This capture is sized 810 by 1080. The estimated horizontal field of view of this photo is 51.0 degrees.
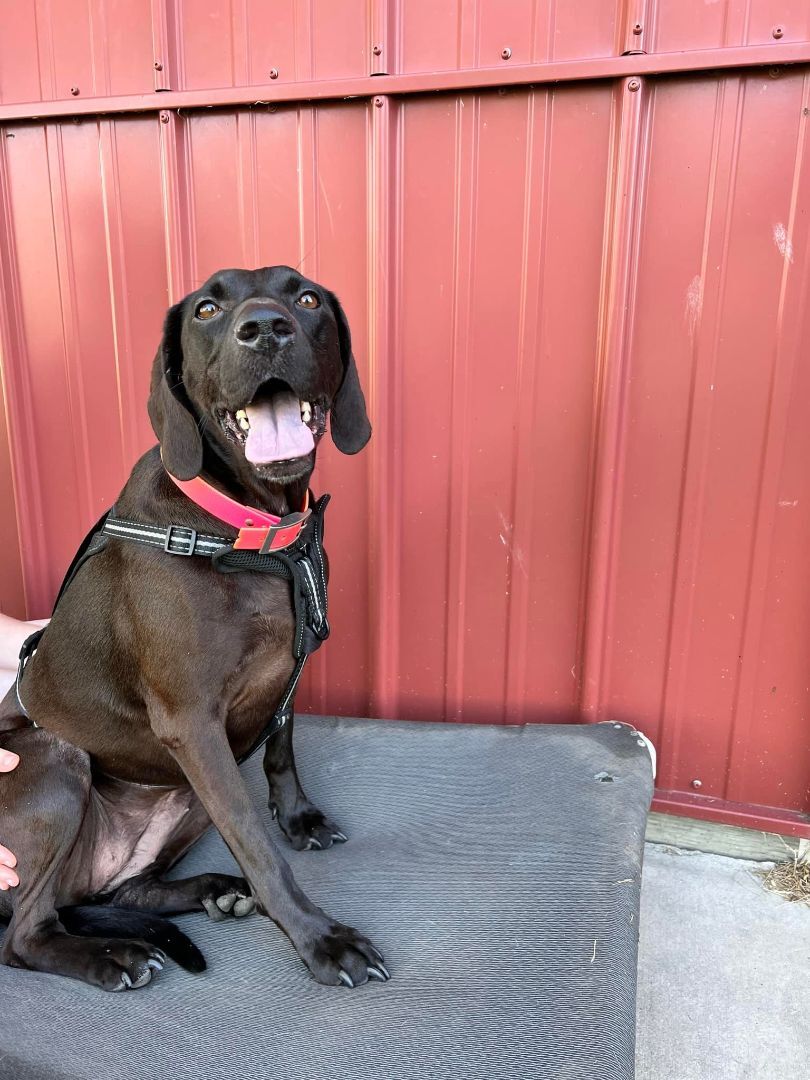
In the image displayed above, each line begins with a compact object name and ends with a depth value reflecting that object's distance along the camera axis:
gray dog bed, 0.53
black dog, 0.58
